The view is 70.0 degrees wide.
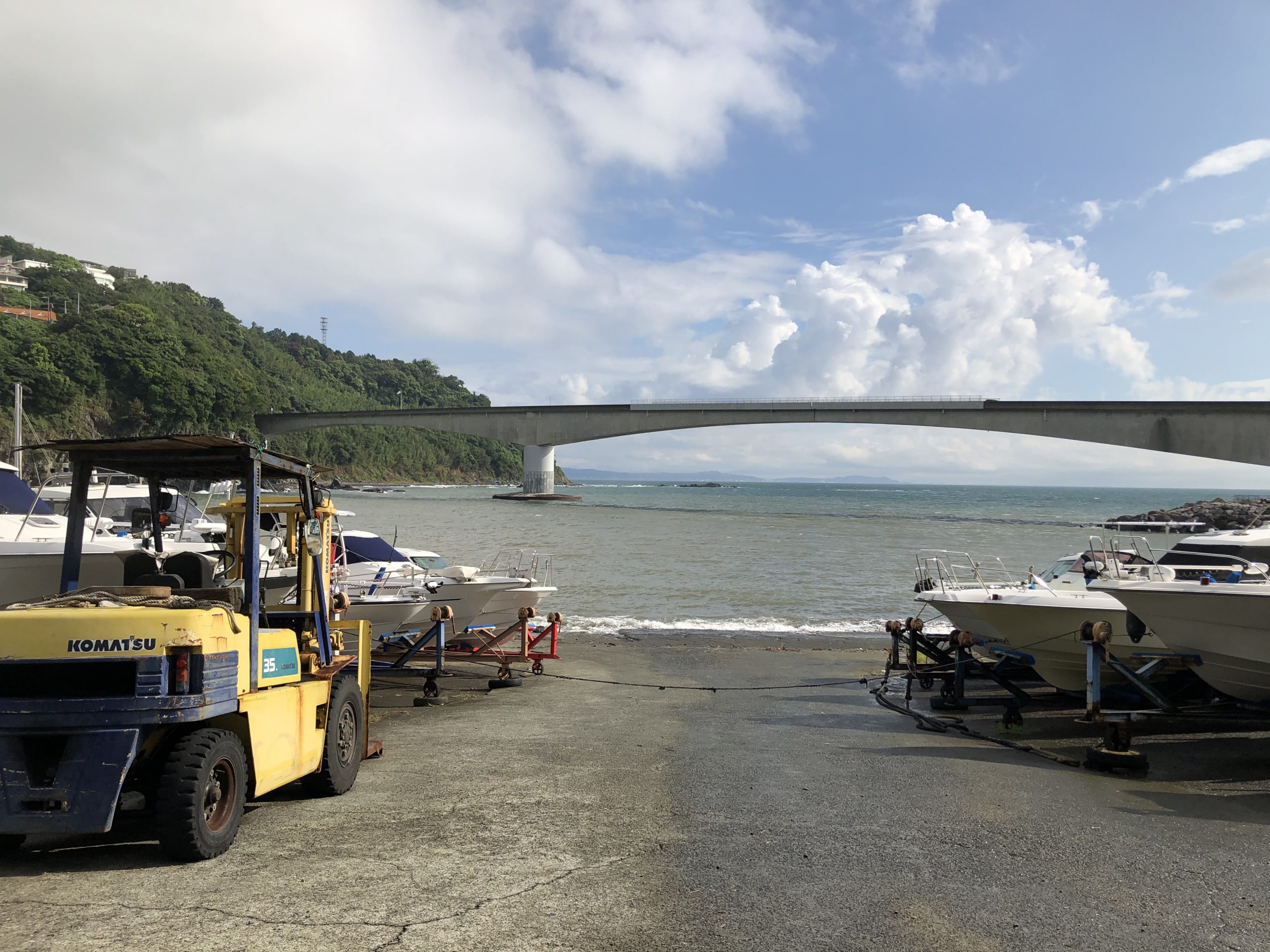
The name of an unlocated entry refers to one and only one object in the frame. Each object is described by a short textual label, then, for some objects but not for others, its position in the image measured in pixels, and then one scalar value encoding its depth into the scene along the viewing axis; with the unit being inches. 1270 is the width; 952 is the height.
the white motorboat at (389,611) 566.3
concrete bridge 2384.4
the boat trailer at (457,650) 503.8
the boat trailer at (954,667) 464.4
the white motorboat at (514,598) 636.7
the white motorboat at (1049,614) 476.1
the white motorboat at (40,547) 369.4
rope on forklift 208.5
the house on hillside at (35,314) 5422.7
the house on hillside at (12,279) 6790.9
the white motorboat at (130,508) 573.0
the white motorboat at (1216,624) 364.8
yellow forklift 193.6
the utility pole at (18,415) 1126.4
